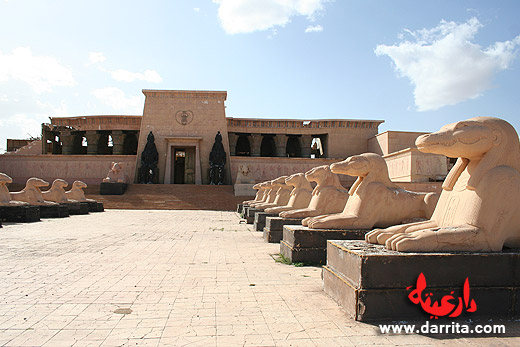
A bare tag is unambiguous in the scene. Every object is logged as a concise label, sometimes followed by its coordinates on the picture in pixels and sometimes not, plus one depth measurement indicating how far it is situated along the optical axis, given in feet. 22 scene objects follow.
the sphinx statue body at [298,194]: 28.55
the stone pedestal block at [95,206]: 54.40
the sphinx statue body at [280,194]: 35.29
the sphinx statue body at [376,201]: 16.57
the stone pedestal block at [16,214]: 35.94
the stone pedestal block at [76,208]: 48.01
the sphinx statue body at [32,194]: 39.91
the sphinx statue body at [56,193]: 45.93
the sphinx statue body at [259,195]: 48.99
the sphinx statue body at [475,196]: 10.54
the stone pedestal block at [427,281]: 9.95
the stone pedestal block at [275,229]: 24.89
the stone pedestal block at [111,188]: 69.26
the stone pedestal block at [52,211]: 41.91
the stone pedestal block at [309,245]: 17.28
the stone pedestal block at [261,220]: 32.22
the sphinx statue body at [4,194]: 35.04
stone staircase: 63.87
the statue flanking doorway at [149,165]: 85.92
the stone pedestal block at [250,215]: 40.50
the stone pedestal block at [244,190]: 71.67
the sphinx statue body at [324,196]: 22.45
